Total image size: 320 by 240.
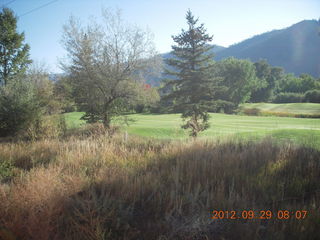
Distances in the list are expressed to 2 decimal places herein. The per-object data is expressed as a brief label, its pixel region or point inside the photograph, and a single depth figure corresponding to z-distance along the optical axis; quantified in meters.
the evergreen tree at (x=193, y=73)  12.79
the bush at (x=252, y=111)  41.61
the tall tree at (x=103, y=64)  11.52
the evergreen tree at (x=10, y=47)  24.12
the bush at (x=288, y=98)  54.25
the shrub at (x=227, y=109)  43.31
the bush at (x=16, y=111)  10.27
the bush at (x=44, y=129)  9.55
